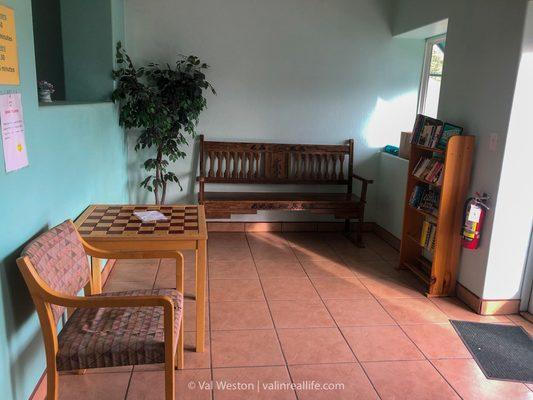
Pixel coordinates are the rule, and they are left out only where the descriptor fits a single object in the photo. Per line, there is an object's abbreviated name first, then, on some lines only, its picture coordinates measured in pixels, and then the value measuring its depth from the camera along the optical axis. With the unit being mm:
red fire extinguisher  2957
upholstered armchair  1648
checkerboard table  2248
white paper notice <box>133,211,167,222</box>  2534
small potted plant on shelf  2764
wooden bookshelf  3086
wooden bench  4281
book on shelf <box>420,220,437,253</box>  3389
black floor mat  2434
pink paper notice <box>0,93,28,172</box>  1637
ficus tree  3814
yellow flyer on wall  1616
